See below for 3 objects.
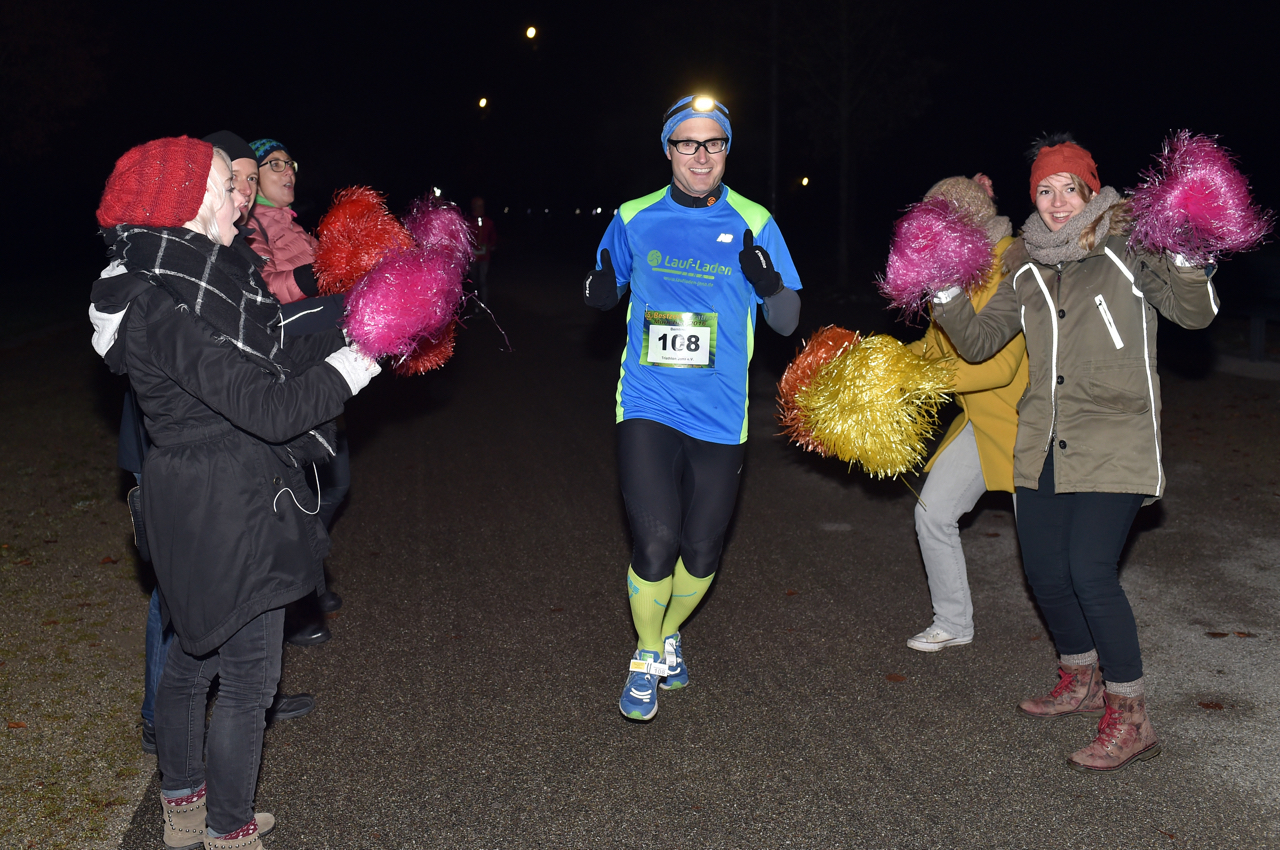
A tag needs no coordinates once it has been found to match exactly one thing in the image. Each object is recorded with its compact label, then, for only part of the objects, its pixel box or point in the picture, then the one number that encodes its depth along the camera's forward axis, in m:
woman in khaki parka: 3.65
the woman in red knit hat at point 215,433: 2.84
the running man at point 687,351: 4.15
